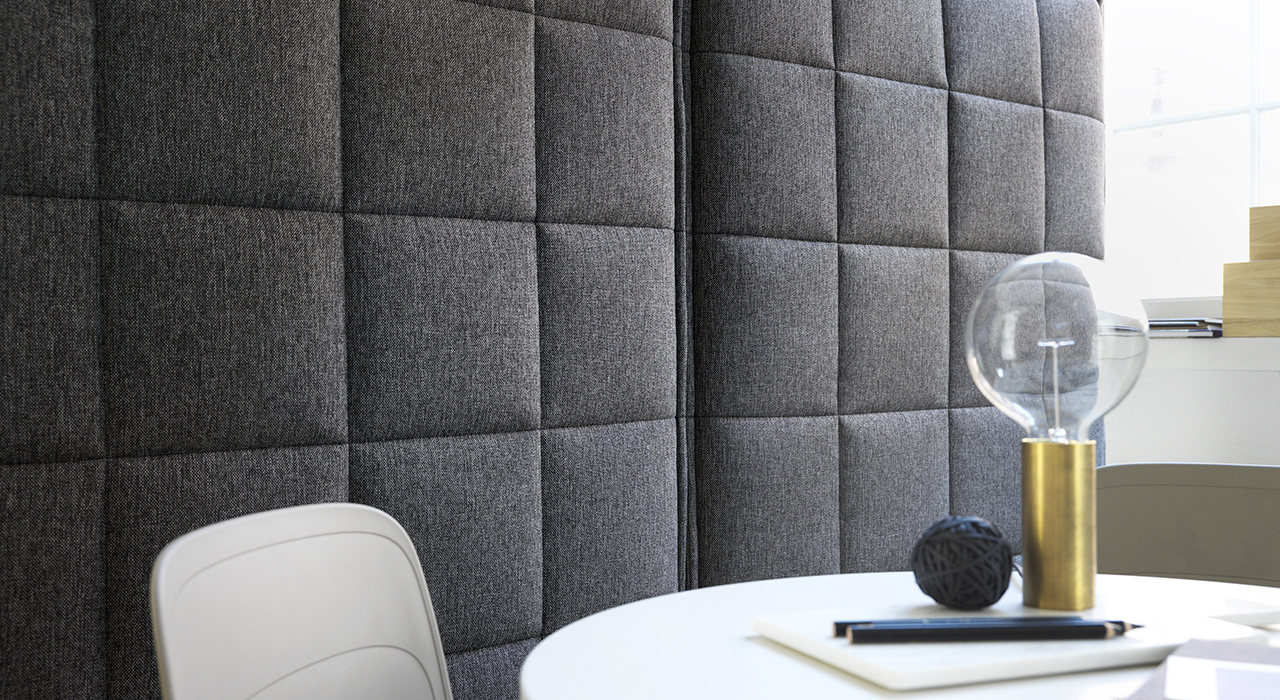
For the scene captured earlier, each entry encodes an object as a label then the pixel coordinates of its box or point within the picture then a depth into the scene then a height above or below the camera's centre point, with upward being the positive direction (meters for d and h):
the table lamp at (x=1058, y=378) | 0.86 -0.03
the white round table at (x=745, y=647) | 0.70 -0.26
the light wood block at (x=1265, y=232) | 2.14 +0.26
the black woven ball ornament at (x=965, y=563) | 0.83 -0.19
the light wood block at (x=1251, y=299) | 2.13 +0.11
